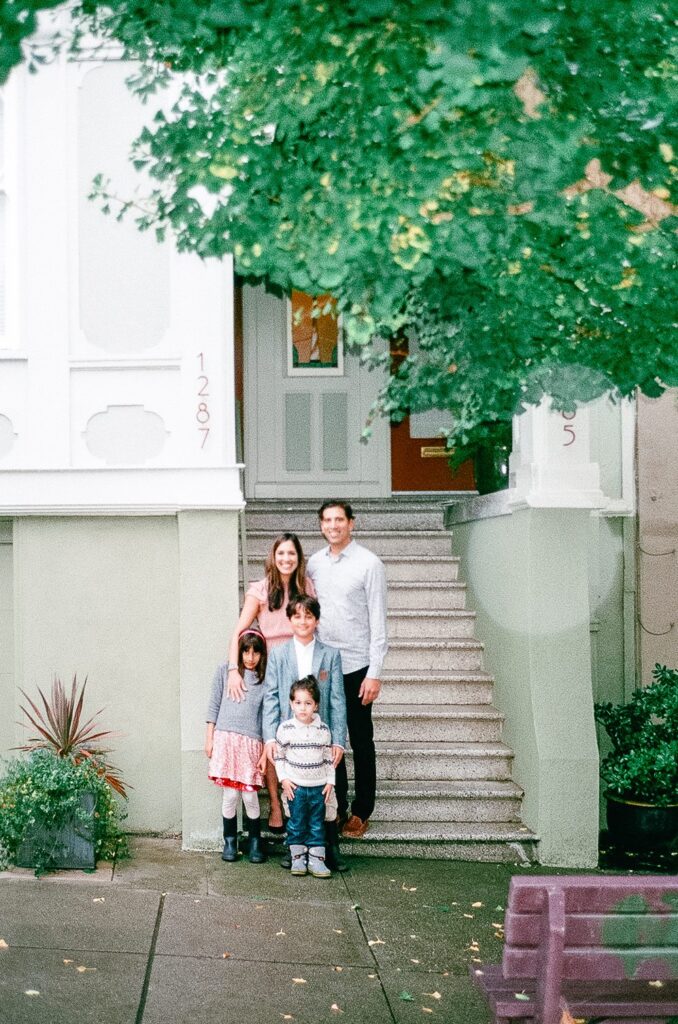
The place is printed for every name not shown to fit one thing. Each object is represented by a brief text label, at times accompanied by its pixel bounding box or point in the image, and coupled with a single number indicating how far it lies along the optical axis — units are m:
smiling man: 7.50
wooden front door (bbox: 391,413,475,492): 11.82
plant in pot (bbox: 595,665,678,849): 8.15
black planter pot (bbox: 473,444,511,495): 8.86
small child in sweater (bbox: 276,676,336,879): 7.01
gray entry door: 11.42
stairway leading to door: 7.97
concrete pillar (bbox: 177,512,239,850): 7.88
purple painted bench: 4.12
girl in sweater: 7.38
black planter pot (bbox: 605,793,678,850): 8.16
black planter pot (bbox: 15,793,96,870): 7.12
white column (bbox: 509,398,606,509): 7.89
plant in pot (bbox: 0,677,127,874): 7.05
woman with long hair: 7.38
